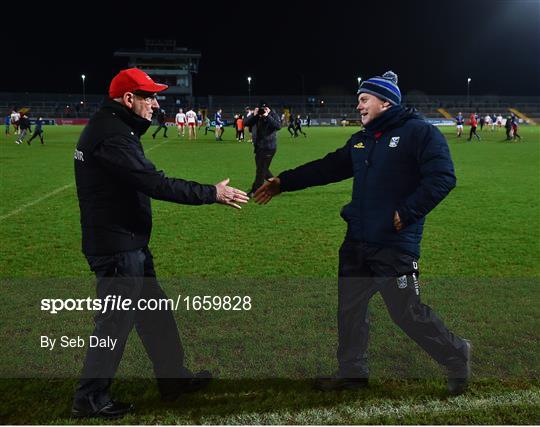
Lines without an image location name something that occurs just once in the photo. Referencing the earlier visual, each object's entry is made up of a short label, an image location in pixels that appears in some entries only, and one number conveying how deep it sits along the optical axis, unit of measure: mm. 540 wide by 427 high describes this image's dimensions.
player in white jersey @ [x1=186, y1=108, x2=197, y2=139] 33716
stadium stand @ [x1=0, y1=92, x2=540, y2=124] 79250
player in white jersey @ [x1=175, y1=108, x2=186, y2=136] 35688
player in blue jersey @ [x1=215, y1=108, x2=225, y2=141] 33250
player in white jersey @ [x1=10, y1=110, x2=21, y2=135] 37994
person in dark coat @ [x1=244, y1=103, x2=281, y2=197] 11656
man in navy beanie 3543
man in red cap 3332
